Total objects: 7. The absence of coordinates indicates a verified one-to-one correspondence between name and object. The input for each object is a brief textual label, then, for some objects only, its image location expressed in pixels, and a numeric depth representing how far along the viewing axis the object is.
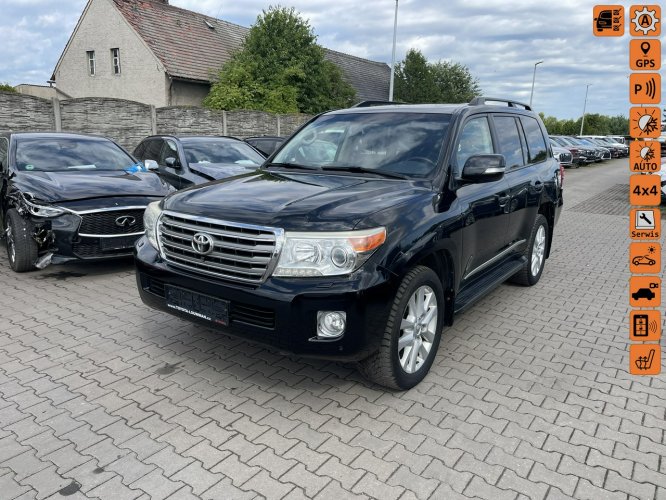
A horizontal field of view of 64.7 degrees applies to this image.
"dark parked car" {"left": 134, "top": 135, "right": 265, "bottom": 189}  8.37
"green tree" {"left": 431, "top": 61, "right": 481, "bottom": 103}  41.72
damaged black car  5.65
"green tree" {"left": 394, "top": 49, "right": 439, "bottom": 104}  38.88
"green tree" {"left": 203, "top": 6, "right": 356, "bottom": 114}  22.70
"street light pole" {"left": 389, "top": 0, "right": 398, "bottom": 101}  23.79
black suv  2.98
